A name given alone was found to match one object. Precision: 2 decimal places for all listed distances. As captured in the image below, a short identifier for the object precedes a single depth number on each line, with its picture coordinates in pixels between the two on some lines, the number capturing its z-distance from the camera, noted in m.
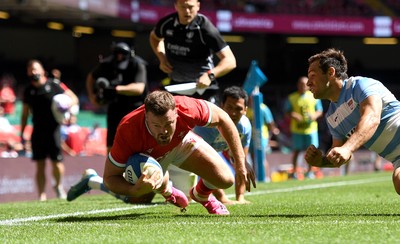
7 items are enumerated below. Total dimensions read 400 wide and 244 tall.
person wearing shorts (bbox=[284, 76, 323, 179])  18.30
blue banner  15.75
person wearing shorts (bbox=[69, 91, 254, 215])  6.28
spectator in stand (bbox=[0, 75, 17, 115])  22.66
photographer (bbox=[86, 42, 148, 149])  10.59
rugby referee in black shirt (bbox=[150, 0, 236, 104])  9.26
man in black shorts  12.62
